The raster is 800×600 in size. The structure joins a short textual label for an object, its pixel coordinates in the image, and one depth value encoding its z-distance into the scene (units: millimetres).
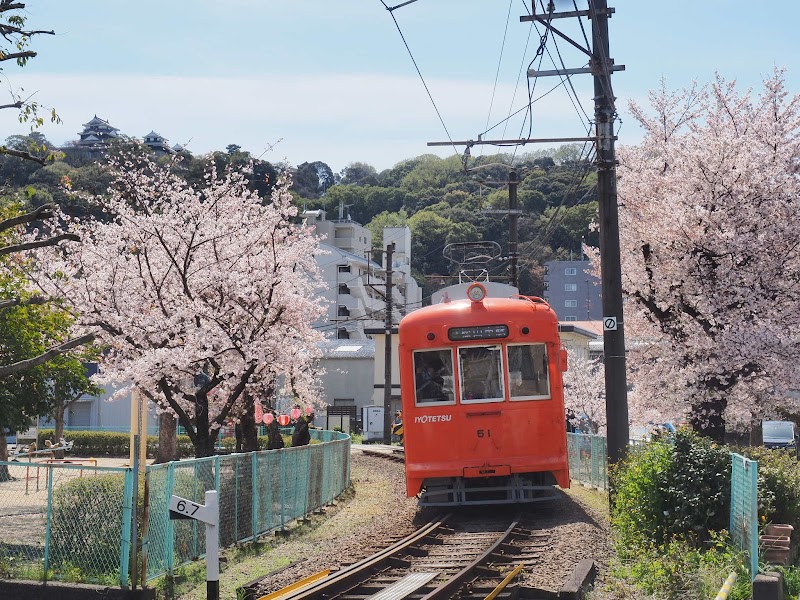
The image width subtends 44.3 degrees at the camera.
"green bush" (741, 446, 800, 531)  10735
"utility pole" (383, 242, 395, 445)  40938
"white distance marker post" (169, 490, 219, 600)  7621
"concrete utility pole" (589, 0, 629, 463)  14727
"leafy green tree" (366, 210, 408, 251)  102275
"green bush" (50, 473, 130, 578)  10453
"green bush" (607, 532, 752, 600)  8516
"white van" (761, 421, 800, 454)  31703
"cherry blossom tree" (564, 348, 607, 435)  39000
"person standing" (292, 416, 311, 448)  22641
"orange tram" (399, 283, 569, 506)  14352
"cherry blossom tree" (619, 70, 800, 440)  19375
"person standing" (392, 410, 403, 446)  33062
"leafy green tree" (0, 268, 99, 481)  18500
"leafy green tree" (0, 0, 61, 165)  11181
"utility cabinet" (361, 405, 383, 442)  46406
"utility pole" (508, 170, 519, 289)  29425
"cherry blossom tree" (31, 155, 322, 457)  17203
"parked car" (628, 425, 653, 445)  29288
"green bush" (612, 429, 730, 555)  10703
